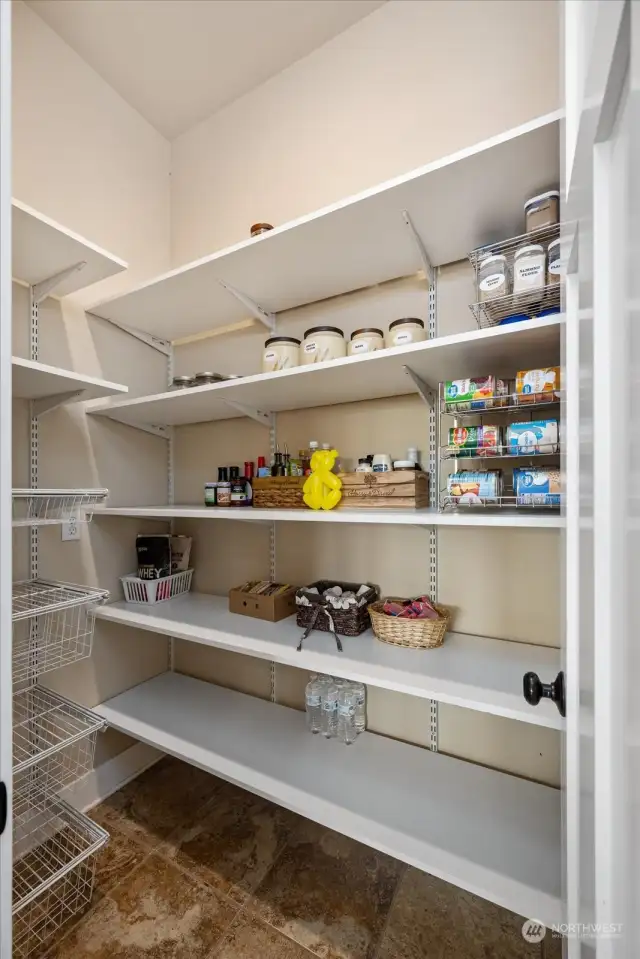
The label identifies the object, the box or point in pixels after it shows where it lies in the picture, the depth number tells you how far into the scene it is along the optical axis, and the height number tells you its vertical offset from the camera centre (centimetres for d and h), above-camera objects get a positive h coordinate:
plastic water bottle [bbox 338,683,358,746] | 154 -85
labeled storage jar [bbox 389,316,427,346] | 121 +44
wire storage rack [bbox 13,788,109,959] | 121 -127
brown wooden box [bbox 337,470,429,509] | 124 -2
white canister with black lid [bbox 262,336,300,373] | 141 +44
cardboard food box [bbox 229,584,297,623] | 156 -47
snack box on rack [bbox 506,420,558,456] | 100 +11
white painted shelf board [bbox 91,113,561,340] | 101 +75
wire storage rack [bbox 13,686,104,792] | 148 -90
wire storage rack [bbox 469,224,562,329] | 99 +44
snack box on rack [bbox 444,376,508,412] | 107 +23
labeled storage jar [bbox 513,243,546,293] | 97 +50
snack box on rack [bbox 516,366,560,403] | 99 +23
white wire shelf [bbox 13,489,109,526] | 140 -8
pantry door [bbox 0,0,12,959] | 50 +2
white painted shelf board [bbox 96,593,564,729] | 100 -51
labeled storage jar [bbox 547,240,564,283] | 94 +50
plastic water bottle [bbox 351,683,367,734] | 156 -83
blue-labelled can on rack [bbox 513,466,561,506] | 99 -1
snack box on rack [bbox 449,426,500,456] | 108 +11
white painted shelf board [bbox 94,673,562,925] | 101 -92
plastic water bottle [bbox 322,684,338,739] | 155 -85
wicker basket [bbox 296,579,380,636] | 140 -45
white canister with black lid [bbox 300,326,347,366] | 135 +45
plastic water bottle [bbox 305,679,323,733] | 158 -84
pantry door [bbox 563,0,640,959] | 34 +2
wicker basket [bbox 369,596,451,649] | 126 -45
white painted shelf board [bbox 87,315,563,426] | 102 +33
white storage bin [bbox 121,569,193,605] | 177 -45
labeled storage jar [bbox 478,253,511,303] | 104 +51
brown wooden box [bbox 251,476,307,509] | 144 -3
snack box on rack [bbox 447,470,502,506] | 108 -1
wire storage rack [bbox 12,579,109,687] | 141 -55
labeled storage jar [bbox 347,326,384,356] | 130 +44
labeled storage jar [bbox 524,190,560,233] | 98 +65
